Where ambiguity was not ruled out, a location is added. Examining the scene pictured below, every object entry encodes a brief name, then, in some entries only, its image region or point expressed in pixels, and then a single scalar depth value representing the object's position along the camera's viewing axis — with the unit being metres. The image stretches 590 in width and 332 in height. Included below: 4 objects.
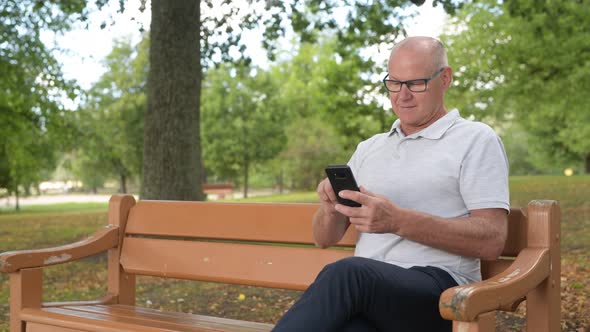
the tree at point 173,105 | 7.99
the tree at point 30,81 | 12.07
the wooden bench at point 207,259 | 2.84
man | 2.41
